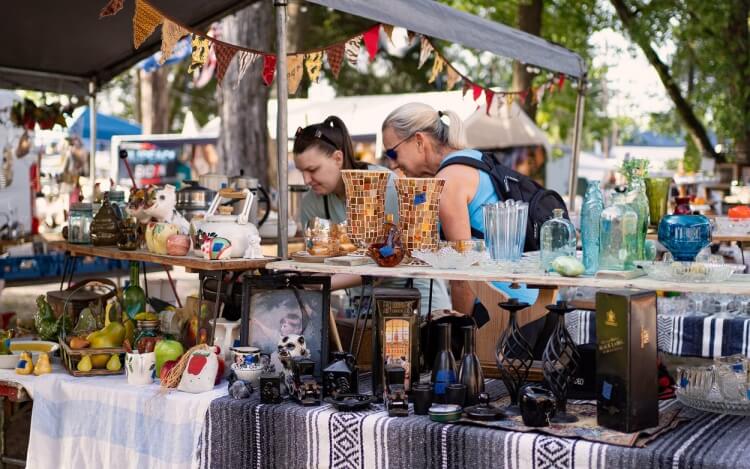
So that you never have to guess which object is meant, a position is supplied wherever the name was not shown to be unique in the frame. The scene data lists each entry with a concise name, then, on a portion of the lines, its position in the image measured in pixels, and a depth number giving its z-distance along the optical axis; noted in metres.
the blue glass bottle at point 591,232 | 2.78
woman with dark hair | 3.85
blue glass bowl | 2.75
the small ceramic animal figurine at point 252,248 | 3.30
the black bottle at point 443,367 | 2.85
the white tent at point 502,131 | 14.48
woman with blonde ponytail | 3.38
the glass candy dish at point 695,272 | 2.61
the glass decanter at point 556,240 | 2.84
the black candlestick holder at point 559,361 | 2.75
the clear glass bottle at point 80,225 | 4.06
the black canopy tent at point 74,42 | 5.17
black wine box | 2.50
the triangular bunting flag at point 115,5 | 3.21
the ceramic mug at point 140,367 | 3.22
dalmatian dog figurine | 3.11
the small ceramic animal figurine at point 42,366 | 3.42
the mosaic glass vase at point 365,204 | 3.19
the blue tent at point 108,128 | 14.44
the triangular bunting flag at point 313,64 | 3.96
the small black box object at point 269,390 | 2.94
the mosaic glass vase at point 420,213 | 3.16
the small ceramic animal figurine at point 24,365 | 3.46
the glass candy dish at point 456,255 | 2.94
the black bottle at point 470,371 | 2.85
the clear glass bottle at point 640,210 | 2.80
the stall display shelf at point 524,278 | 2.56
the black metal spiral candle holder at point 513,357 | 2.88
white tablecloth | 3.03
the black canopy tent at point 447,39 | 3.38
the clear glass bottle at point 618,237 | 2.73
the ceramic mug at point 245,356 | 3.08
